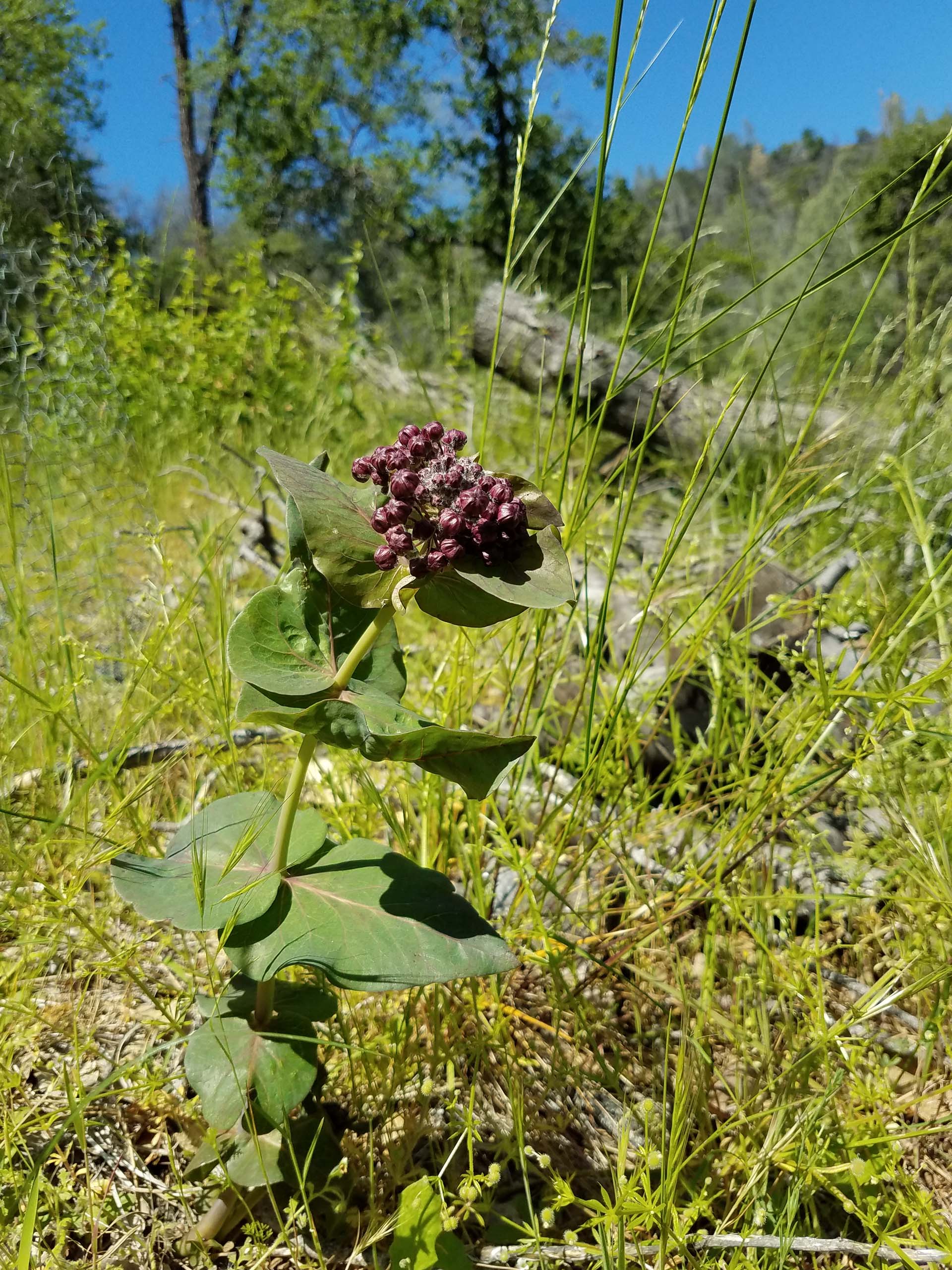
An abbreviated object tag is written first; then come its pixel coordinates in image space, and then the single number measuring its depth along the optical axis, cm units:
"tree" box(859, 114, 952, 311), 829
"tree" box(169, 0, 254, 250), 1579
